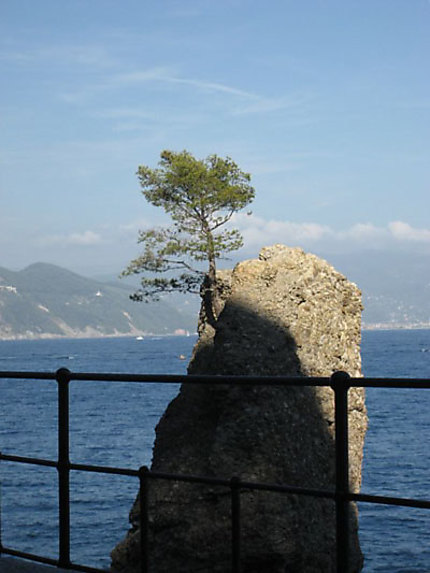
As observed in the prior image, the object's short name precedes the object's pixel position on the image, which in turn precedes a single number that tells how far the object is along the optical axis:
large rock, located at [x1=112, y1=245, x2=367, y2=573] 13.76
